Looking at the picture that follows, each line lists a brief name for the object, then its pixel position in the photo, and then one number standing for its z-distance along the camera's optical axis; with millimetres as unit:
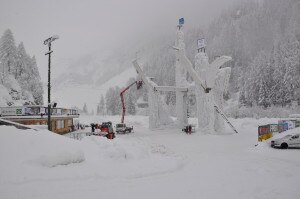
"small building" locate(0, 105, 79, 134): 31078
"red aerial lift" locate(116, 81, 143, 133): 45000
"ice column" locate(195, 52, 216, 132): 40700
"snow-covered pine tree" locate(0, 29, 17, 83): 64438
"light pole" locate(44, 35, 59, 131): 21225
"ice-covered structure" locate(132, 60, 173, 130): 49500
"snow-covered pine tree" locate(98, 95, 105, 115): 157875
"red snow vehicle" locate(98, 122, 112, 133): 33606
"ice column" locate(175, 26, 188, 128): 49781
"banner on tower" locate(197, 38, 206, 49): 43969
